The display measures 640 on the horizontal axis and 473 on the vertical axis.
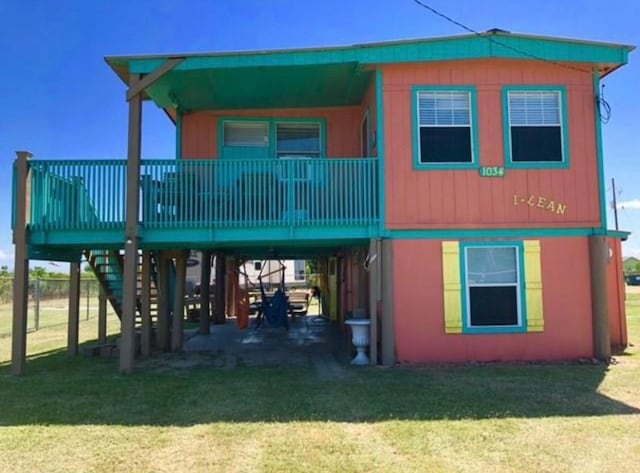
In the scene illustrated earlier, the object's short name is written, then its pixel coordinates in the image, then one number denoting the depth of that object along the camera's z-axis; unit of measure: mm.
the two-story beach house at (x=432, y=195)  8727
